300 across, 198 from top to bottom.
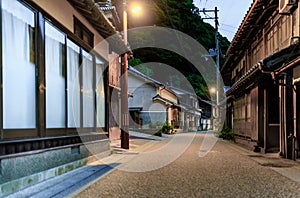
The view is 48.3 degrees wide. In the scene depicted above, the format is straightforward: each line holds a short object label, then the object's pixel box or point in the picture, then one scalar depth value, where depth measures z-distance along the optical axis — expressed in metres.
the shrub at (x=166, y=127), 35.38
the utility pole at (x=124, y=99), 14.96
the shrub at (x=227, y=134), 23.82
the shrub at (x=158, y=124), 33.16
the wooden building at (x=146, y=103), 35.84
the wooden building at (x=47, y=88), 5.92
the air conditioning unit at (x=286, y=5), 10.47
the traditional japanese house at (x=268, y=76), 10.83
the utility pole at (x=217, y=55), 30.14
